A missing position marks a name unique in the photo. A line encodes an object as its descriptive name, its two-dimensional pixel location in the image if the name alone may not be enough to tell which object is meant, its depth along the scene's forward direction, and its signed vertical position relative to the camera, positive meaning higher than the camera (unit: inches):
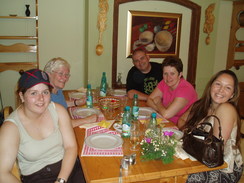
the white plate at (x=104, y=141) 58.8 -23.7
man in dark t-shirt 116.9 -11.2
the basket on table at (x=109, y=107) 83.3 -21.3
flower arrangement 52.0 -21.7
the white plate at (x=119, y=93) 116.8 -20.7
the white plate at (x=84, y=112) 83.4 -22.5
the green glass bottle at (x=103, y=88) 110.1 -17.4
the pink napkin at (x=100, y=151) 55.6 -24.4
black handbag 50.2 -20.3
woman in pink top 85.7 -15.1
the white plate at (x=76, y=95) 108.4 -21.1
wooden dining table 47.3 -25.0
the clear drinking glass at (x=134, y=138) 59.6 -22.3
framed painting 139.4 +13.1
